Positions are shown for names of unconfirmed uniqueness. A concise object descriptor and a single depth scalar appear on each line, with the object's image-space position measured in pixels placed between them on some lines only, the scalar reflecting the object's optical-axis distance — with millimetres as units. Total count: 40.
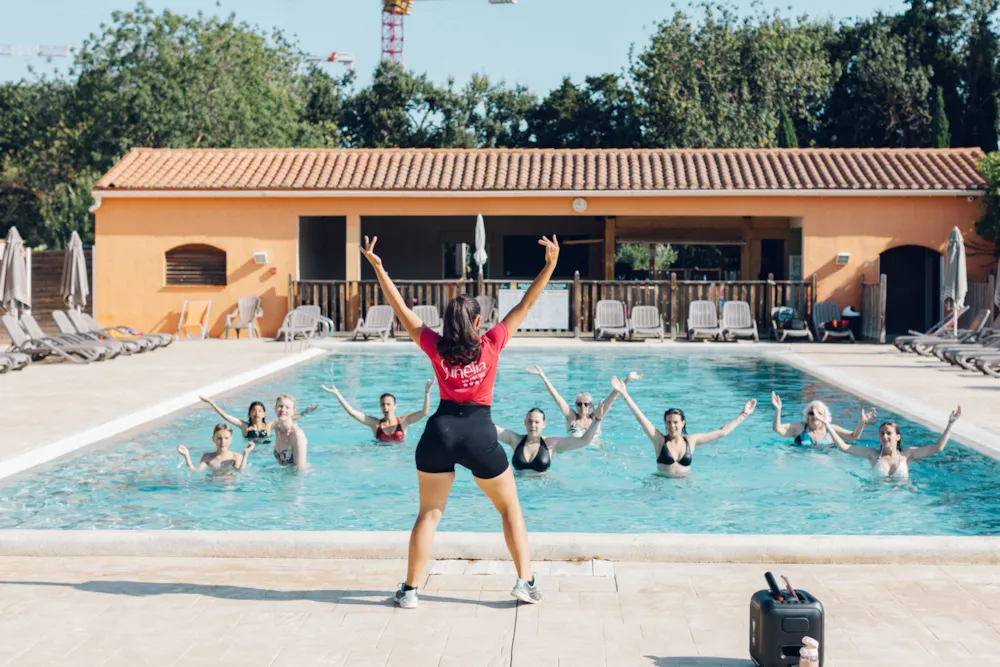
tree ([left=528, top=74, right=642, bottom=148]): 46750
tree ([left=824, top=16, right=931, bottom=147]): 43938
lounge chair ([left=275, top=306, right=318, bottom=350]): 22062
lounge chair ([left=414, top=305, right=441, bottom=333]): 22953
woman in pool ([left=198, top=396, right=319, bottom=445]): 10875
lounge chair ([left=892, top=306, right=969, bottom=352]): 19766
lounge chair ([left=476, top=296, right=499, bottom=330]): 22734
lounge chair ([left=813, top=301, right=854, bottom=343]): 22938
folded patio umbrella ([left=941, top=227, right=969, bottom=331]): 19781
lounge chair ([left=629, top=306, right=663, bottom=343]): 22953
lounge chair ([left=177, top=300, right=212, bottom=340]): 24156
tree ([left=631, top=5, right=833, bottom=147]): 43875
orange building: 23656
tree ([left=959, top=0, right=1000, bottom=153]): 43312
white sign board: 24062
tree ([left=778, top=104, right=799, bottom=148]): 41750
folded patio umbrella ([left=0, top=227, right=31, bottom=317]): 18414
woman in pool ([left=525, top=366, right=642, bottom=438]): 11469
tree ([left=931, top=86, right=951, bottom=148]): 40875
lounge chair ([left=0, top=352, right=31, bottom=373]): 15977
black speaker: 4344
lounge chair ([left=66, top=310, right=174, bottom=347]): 19953
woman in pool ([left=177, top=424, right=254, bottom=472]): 9829
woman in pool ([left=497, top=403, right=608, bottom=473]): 9859
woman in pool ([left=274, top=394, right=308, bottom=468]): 10258
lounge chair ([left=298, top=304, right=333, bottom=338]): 23219
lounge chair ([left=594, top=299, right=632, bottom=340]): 23016
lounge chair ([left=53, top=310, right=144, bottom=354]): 19312
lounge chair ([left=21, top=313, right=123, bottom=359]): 18344
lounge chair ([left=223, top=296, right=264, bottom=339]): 23922
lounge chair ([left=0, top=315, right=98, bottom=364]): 17773
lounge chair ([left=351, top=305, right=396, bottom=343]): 22781
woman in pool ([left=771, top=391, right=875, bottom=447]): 10711
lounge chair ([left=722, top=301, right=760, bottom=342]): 22734
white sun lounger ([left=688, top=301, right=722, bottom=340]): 22812
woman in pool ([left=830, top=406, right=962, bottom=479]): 9617
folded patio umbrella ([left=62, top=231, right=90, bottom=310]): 20812
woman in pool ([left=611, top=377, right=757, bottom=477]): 9703
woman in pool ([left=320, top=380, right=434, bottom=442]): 11406
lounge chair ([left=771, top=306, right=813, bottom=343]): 22469
